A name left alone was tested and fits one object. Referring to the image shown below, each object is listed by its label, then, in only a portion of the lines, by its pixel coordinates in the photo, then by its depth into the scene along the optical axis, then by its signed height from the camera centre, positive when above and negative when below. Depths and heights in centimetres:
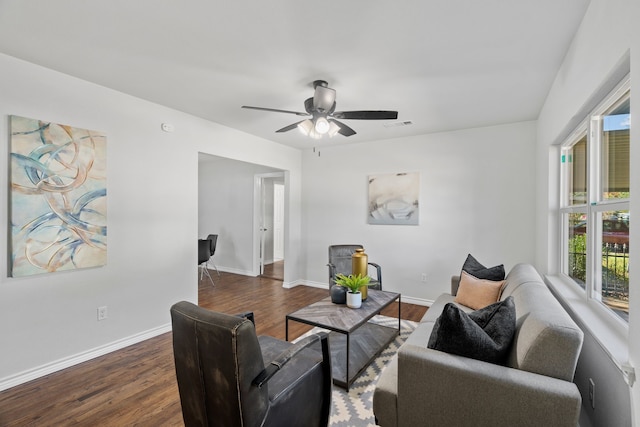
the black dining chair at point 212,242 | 570 -56
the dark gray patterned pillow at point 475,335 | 152 -62
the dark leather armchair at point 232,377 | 131 -77
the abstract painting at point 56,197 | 234 +12
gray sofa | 129 -77
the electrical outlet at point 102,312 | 285 -95
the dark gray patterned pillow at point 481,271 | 290 -56
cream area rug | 197 -134
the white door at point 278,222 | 784 -24
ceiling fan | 260 +87
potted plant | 278 -68
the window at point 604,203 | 164 +7
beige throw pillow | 266 -70
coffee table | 241 -128
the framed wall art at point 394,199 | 449 +23
